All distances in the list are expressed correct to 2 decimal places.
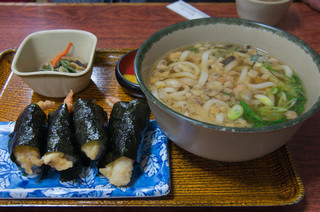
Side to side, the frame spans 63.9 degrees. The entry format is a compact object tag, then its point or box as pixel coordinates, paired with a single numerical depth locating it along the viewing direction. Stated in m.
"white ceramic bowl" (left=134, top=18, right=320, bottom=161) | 0.22
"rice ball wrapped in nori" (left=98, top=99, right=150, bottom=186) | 0.27
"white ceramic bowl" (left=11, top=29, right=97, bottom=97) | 0.35
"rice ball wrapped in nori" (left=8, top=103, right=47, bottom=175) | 0.27
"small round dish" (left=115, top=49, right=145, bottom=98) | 0.37
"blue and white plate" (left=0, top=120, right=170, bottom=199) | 0.26
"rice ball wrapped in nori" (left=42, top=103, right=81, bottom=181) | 0.26
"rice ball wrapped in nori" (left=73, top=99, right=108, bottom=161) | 0.28
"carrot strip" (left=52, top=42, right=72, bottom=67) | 0.42
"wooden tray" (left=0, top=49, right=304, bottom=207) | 0.26
